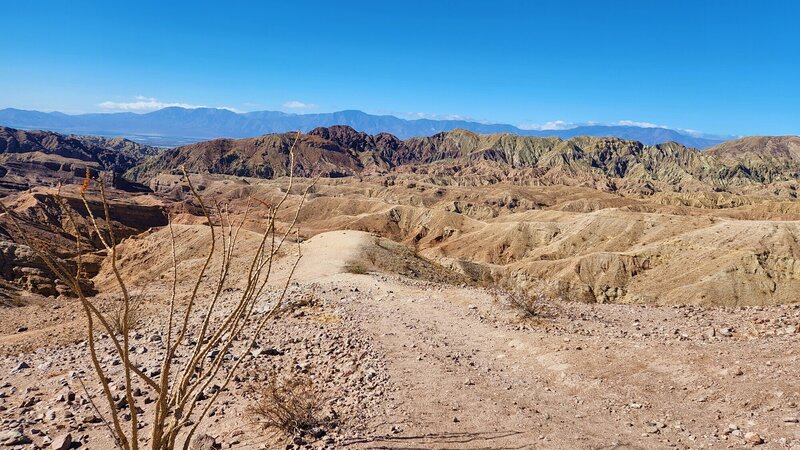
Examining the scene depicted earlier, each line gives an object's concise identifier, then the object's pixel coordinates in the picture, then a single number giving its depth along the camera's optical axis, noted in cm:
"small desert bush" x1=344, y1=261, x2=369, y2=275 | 2424
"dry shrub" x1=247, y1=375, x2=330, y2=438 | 731
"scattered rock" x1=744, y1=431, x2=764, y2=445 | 633
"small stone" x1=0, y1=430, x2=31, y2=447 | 785
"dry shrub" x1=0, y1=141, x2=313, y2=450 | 294
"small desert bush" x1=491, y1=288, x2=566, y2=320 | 1359
